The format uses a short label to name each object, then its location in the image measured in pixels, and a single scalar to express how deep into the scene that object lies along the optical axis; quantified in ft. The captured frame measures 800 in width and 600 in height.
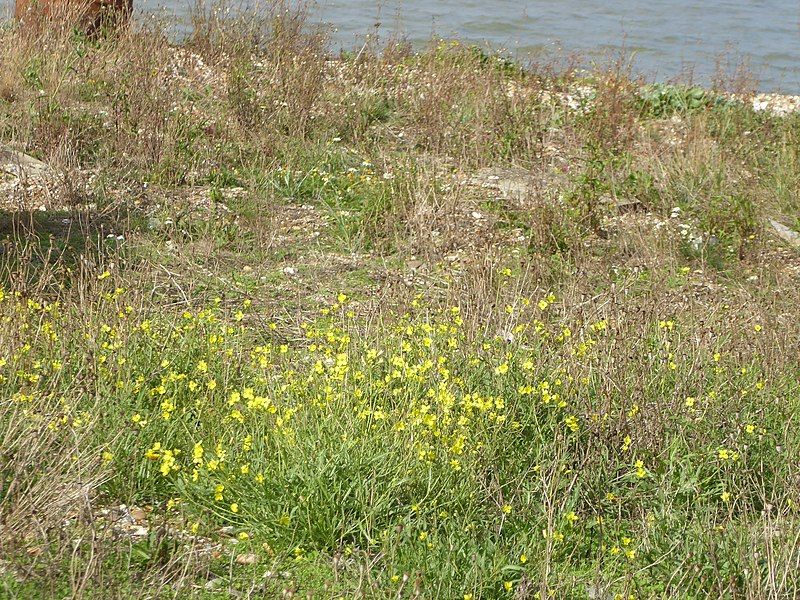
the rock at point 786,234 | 48.21
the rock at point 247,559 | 23.02
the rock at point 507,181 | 50.26
